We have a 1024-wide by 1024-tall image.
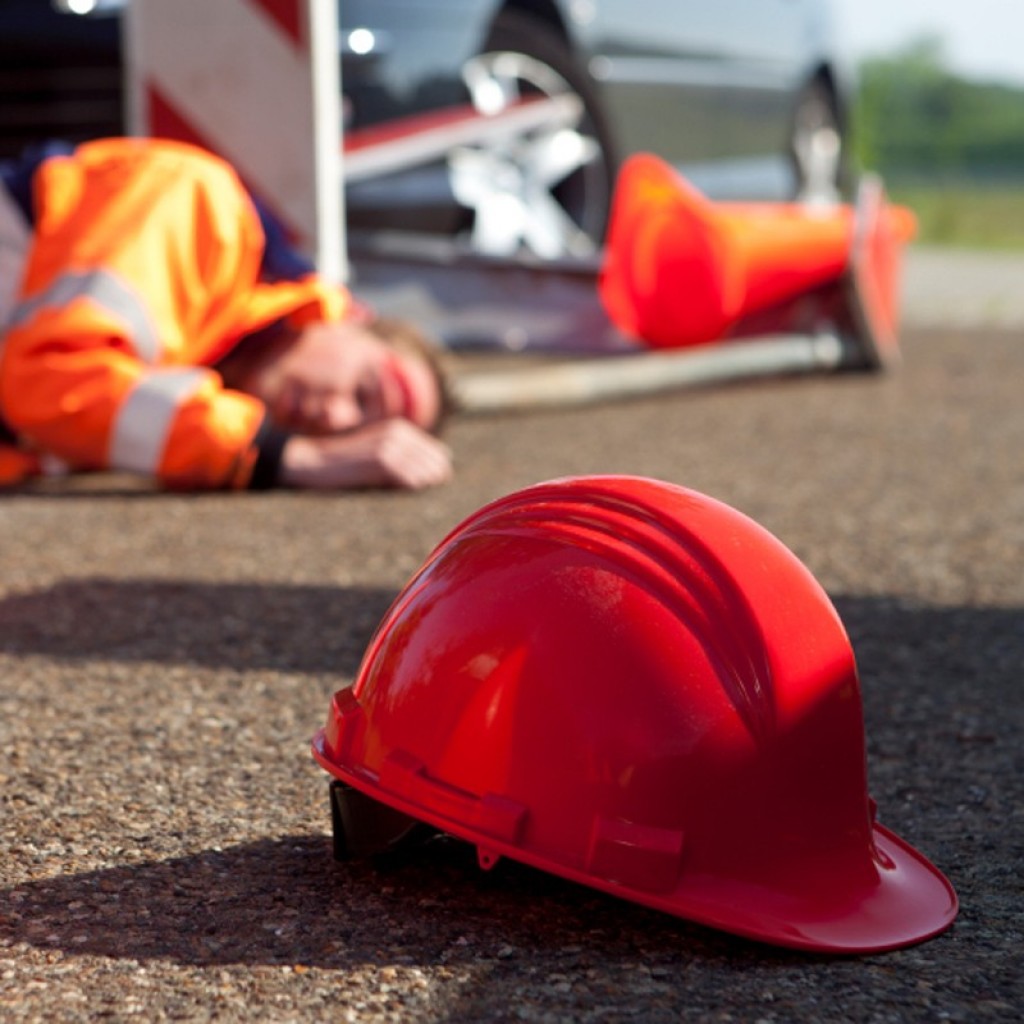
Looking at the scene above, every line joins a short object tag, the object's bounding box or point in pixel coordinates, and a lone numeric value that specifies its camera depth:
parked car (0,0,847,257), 6.51
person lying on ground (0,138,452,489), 4.44
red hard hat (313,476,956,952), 2.05
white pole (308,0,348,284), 5.58
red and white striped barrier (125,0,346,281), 5.59
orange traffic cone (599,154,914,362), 7.10
